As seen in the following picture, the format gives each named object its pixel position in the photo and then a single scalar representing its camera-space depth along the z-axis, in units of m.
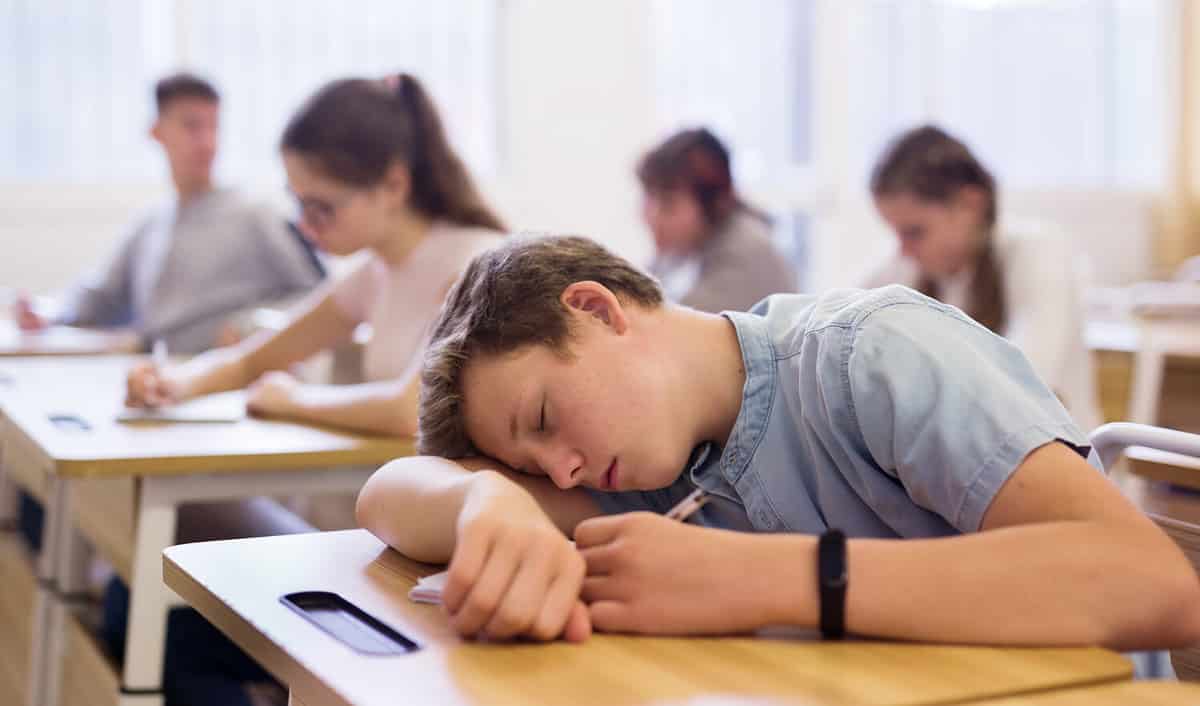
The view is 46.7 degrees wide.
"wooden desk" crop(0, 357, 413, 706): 1.75
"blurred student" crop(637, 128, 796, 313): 3.43
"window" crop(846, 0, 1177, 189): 6.45
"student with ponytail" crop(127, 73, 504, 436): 2.23
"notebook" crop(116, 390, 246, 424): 2.06
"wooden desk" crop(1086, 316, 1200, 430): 2.79
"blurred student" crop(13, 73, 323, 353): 3.81
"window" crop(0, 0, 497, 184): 4.93
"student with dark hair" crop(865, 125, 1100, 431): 3.00
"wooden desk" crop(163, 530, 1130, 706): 0.78
